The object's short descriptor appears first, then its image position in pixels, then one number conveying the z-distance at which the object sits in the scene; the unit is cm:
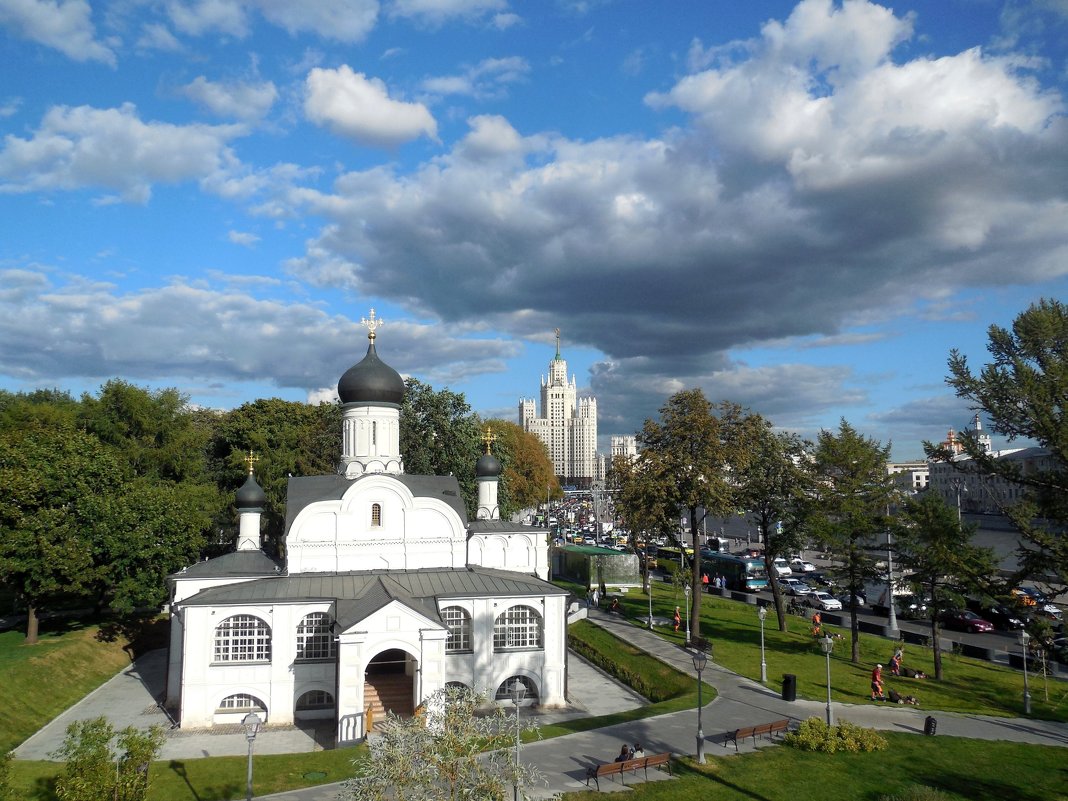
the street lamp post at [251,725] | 1560
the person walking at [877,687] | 2534
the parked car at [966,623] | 3678
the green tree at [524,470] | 6316
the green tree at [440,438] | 4597
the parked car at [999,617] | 3631
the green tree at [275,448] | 4738
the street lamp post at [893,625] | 3544
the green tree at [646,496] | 3192
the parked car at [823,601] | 4338
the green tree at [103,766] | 1437
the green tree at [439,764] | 1148
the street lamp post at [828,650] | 2168
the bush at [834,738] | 2012
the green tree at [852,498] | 2969
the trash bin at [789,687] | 2498
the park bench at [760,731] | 2069
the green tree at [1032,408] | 1648
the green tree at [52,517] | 2939
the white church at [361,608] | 2434
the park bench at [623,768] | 1816
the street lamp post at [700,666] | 1903
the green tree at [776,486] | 3328
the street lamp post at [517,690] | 1644
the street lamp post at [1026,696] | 2445
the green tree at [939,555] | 1744
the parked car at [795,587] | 4789
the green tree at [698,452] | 3141
